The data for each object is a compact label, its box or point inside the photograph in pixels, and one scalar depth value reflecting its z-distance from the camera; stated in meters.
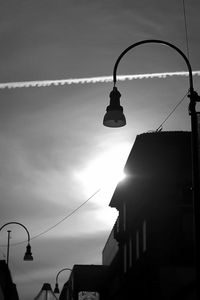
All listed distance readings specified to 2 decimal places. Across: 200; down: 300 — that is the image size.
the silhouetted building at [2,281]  62.18
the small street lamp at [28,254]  32.16
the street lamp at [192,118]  11.49
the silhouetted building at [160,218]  26.12
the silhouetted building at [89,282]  60.03
